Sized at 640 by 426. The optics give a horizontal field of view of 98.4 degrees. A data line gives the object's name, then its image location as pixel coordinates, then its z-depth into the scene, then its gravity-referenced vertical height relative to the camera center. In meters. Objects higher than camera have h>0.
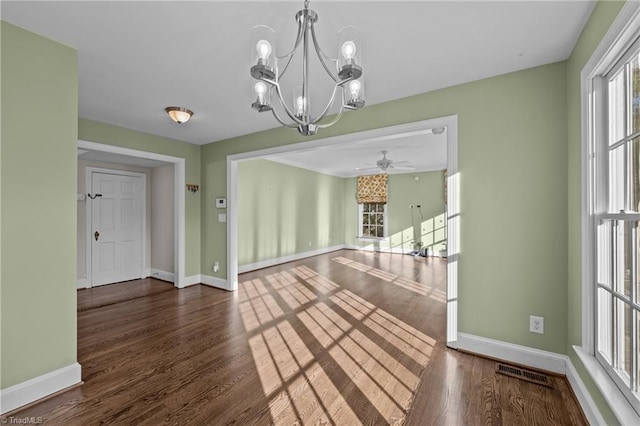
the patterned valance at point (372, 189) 8.73 +0.79
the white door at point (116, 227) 4.95 -0.27
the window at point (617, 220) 1.38 -0.04
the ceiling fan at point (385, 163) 5.76 +1.11
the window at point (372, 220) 8.88 -0.22
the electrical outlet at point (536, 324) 2.26 -0.92
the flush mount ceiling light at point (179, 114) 3.15 +1.15
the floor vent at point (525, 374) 2.08 -1.27
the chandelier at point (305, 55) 1.51 +0.90
